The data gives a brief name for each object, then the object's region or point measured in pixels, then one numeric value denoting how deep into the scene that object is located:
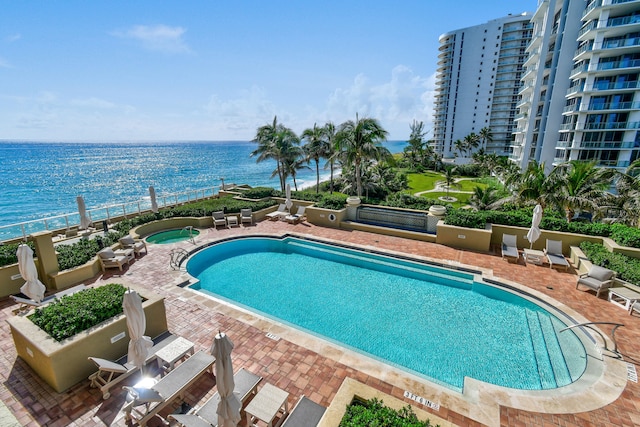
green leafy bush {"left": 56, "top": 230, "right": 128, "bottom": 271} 9.95
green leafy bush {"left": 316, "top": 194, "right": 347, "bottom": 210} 16.86
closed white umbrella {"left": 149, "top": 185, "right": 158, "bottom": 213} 15.69
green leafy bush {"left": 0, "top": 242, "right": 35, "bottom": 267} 9.04
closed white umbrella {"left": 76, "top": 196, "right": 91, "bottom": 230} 12.59
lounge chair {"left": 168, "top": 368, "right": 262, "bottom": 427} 4.50
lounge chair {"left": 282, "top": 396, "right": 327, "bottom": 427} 4.50
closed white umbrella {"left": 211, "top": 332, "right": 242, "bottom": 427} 3.92
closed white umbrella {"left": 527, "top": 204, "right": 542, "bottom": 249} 11.30
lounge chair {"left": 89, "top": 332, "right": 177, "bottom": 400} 5.42
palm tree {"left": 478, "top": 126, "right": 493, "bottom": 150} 67.69
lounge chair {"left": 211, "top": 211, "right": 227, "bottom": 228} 15.95
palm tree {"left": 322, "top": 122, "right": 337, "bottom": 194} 25.16
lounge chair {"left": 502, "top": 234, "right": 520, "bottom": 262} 11.71
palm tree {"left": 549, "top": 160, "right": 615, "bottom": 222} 12.86
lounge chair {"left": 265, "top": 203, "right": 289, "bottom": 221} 17.36
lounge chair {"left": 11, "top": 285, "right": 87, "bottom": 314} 7.16
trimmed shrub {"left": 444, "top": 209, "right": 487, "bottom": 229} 13.30
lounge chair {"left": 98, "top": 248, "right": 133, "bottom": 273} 10.73
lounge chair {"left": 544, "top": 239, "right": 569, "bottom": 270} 10.95
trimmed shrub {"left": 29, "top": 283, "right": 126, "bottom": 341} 5.84
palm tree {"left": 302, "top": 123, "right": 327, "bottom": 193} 25.16
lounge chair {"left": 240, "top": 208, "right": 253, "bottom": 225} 16.62
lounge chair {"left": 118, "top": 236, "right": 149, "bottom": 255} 12.06
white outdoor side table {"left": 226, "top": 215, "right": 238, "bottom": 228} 16.14
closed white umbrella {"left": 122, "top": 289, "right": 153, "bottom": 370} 5.00
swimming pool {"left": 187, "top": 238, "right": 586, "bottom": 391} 6.77
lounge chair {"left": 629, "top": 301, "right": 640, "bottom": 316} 8.05
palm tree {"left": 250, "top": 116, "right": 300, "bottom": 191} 23.27
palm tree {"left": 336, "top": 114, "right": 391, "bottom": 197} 18.20
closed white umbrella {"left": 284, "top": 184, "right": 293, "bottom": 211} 17.79
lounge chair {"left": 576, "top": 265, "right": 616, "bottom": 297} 9.02
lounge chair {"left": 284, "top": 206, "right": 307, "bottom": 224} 16.84
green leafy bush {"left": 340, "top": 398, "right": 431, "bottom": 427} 4.03
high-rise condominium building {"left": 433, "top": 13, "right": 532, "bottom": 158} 69.44
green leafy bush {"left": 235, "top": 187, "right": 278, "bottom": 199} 20.28
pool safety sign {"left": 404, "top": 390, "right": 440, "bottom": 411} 5.20
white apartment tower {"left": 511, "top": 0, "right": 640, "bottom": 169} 28.67
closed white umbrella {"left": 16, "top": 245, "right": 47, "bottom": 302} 7.29
